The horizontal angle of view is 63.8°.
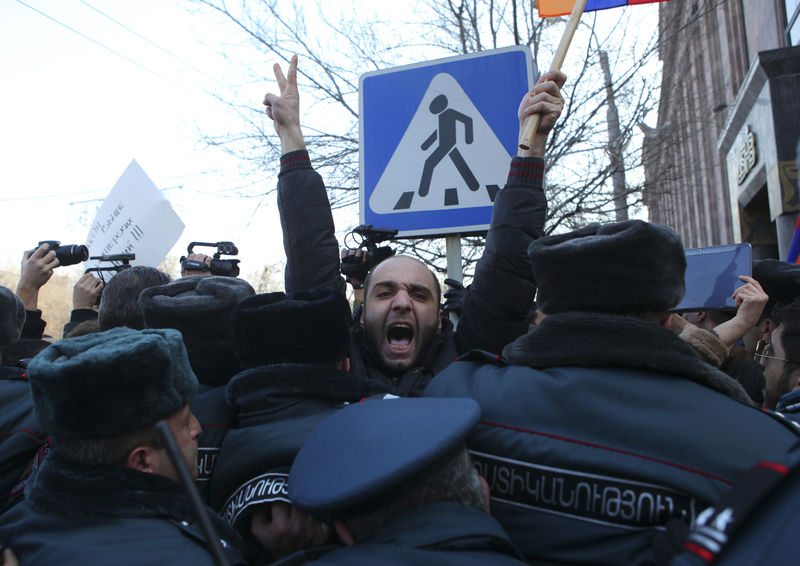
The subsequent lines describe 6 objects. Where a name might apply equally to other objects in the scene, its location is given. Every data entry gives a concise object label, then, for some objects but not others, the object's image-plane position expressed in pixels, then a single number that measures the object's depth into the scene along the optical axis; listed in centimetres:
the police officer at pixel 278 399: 158
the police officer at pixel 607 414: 126
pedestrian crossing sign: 315
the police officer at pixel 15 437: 188
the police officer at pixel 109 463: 130
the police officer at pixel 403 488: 112
